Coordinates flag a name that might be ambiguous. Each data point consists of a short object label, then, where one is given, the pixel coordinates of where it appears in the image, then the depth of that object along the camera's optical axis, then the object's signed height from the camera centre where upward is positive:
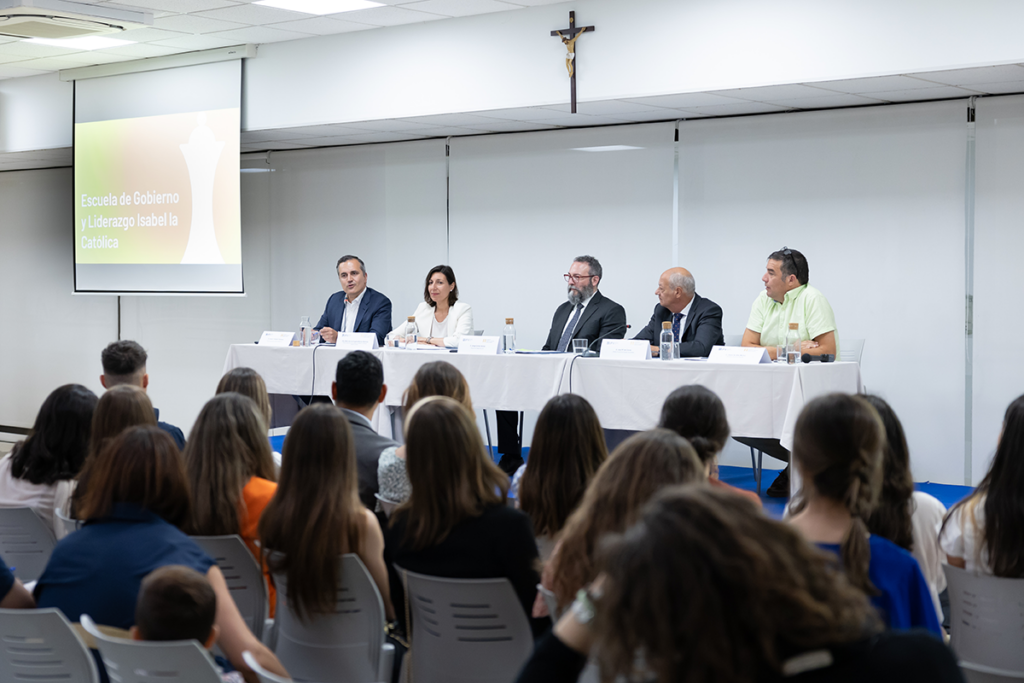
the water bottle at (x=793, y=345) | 4.66 -0.09
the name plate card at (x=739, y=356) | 4.70 -0.15
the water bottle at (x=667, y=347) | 4.93 -0.11
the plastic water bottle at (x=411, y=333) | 5.90 -0.05
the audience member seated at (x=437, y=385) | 3.36 -0.21
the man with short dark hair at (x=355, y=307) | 6.53 +0.12
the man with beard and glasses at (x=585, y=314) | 5.80 +0.07
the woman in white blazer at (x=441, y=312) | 6.21 +0.09
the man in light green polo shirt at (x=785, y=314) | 5.31 +0.07
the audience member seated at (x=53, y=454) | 2.96 -0.40
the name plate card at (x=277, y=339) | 6.13 -0.09
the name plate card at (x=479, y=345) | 5.44 -0.11
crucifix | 5.93 +1.76
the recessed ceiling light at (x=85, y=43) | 7.23 +2.13
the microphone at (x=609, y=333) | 5.73 -0.05
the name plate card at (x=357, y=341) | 5.82 -0.10
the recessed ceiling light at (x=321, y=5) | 6.16 +2.07
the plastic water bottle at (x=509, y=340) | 5.50 -0.08
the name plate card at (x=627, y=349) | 4.94 -0.12
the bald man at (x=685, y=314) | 5.43 +0.07
